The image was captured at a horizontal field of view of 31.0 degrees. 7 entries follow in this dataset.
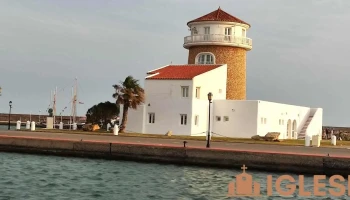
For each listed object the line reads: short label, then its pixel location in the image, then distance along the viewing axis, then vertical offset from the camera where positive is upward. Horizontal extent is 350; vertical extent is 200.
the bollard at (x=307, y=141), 46.12 -0.25
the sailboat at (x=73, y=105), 108.03 +4.76
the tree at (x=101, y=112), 63.38 +2.07
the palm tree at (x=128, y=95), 54.20 +3.32
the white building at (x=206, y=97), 54.28 +3.33
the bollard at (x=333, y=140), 49.59 -0.18
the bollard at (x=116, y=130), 51.12 +0.25
